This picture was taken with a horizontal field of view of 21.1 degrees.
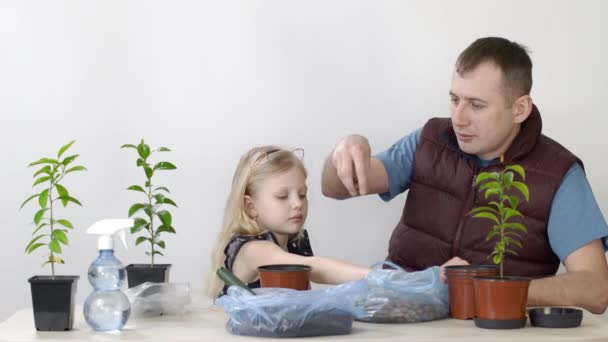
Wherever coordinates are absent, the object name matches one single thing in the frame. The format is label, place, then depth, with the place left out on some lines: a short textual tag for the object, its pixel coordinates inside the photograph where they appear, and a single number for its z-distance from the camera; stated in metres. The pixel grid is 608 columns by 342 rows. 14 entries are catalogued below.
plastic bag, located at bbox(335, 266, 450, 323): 3.56
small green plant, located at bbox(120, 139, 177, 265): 3.96
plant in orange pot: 3.47
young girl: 4.08
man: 4.43
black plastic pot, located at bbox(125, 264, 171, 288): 3.94
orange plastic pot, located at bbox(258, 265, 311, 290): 3.67
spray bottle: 3.49
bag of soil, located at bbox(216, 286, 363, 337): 3.39
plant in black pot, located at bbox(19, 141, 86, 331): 3.50
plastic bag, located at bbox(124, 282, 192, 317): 3.72
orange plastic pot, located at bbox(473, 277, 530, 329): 3.47
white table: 3.37
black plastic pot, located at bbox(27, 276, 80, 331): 3.50
